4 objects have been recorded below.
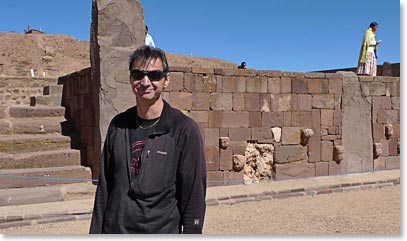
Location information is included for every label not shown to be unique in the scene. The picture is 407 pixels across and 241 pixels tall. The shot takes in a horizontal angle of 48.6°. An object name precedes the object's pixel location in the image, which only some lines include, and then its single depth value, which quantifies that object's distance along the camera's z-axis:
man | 2.33
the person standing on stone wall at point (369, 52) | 11.33
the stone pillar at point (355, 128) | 10.01
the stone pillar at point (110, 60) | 7.51
